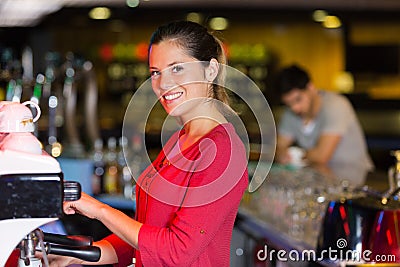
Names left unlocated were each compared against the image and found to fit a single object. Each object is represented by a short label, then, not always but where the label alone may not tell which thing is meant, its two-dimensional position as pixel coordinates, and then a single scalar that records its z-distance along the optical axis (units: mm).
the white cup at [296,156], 5480
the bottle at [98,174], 5523
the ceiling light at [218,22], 9562
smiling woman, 1977
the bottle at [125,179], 5504
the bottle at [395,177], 3361
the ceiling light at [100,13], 9031
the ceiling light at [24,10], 8195
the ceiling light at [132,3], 8946
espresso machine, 1695
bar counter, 3490
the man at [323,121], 5367
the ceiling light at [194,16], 9188
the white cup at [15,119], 1741
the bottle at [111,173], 5539
